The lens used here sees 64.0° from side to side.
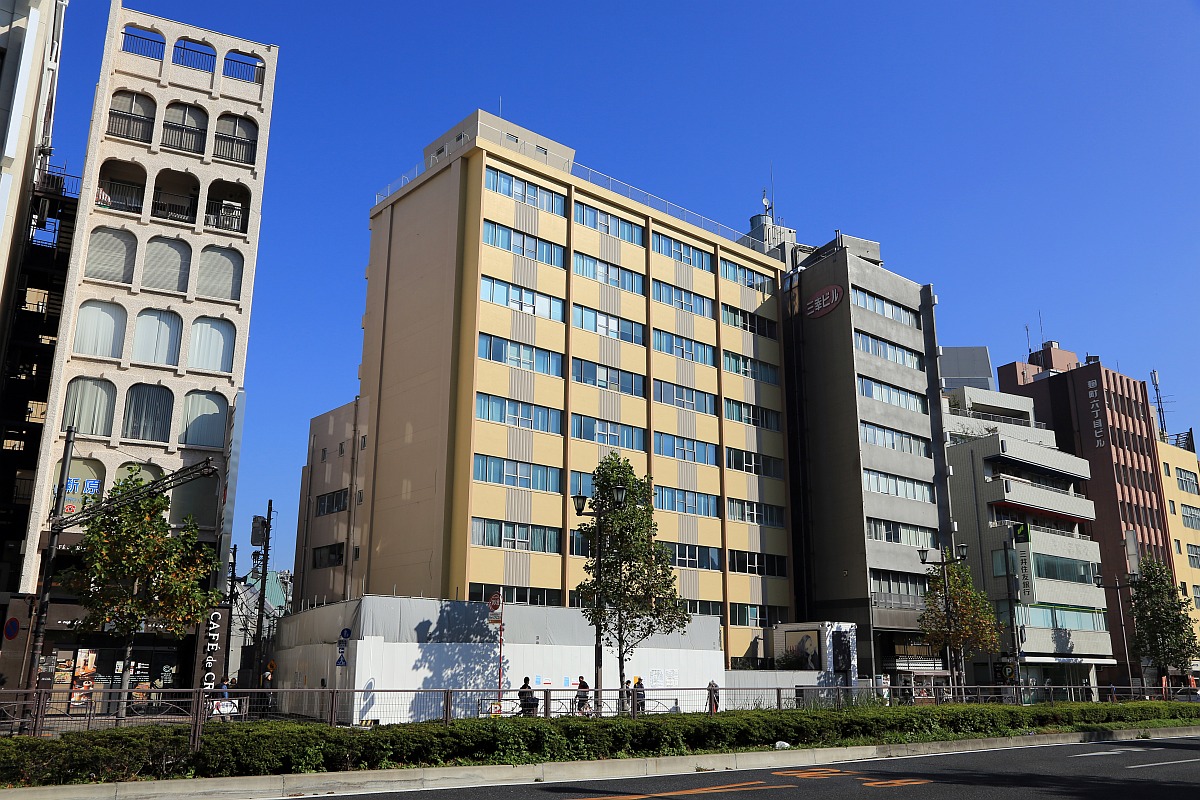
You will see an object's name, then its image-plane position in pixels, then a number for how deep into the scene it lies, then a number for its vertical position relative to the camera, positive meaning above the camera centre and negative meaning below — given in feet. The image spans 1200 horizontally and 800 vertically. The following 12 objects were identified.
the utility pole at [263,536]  157.89 +19.52
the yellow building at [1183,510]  281.54 +42.93
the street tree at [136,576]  101.14 +7.41
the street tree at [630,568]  113.80 +9.76
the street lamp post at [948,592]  148.56 +9.34
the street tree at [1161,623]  221.05 +7.27
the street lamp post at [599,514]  94.89 +13.59
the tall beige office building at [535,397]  145.89 +41.89
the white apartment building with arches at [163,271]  134.92 +54.97
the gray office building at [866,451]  181.06 +39.16
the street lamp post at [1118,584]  225.35 +16.66
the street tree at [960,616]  162.20 +6.28
